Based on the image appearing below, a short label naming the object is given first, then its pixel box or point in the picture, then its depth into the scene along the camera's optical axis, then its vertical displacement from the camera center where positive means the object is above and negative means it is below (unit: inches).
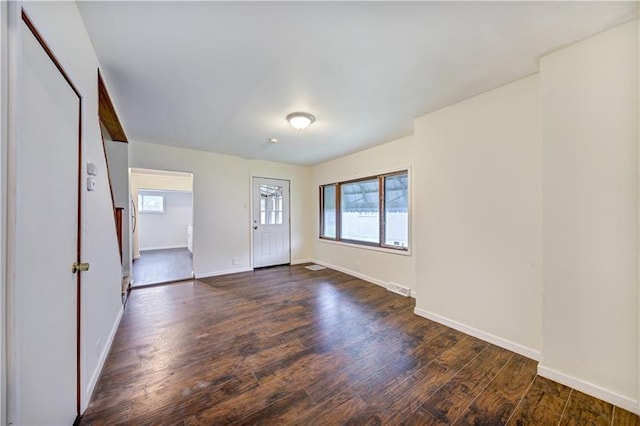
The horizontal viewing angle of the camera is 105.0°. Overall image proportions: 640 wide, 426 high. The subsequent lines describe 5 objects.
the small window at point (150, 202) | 316.2 +15.0
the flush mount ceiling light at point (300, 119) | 110.5 +43.2
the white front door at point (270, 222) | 205.9 -7.6
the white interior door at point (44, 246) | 36.0 -5.8
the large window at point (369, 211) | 152.9 +1.9
